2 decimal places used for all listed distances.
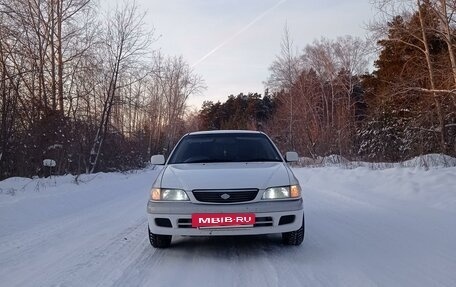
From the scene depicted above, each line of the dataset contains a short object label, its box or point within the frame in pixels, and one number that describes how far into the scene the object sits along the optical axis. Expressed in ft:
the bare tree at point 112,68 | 75.05
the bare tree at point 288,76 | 129.29
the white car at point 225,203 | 17.13
